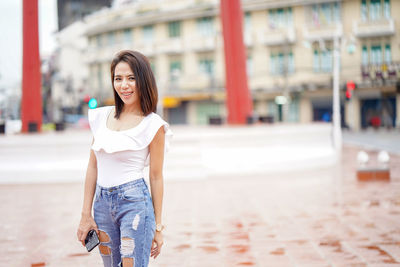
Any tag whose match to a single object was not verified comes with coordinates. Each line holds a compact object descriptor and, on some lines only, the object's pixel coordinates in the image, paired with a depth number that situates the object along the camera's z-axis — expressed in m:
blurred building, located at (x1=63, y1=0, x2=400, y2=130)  39.38
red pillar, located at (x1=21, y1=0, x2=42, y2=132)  16.30
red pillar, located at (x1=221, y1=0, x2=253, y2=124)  16.48
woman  3.04
